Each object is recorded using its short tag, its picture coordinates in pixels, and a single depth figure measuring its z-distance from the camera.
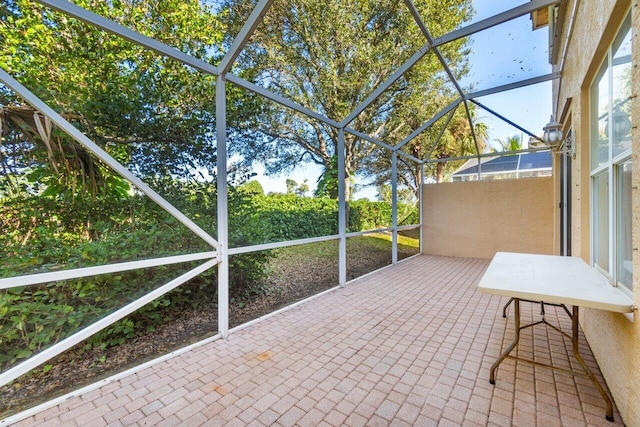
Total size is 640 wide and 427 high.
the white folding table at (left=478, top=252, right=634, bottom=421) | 1.78
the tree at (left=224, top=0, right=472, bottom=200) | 6.84
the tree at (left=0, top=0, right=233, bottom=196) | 2.14
